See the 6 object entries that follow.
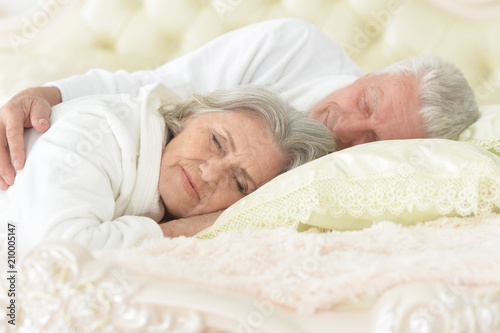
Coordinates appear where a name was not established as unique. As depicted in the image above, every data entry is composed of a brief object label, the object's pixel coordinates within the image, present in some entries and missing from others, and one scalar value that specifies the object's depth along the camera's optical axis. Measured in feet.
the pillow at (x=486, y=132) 4.82
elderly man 5.47
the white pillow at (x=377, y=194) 3.73
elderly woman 3.49
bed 2.30
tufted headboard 7.49
